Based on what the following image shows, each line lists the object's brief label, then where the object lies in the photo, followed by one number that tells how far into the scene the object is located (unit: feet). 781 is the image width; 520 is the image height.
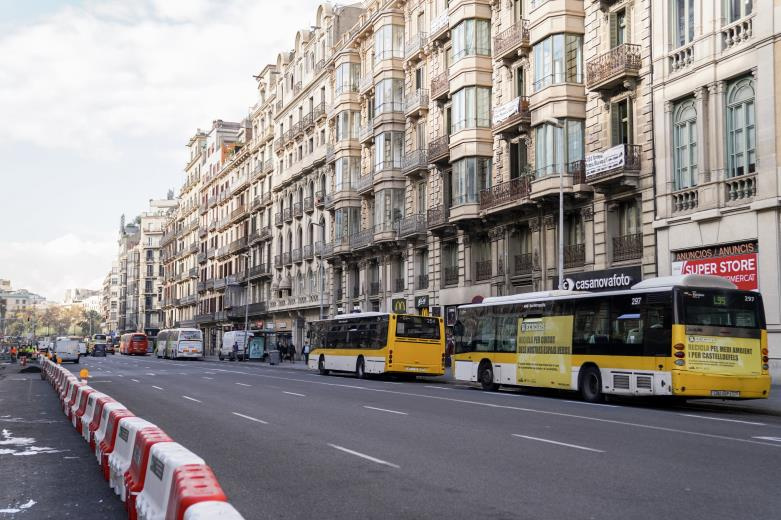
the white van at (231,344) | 232.73
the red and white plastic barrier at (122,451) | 26.84
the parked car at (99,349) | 311.27
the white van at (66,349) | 215.51
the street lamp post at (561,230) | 96.27
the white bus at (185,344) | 249.75
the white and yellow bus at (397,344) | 109.91
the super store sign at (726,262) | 82.53
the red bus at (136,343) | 329.31
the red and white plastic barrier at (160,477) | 18.83
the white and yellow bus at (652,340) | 63.77
